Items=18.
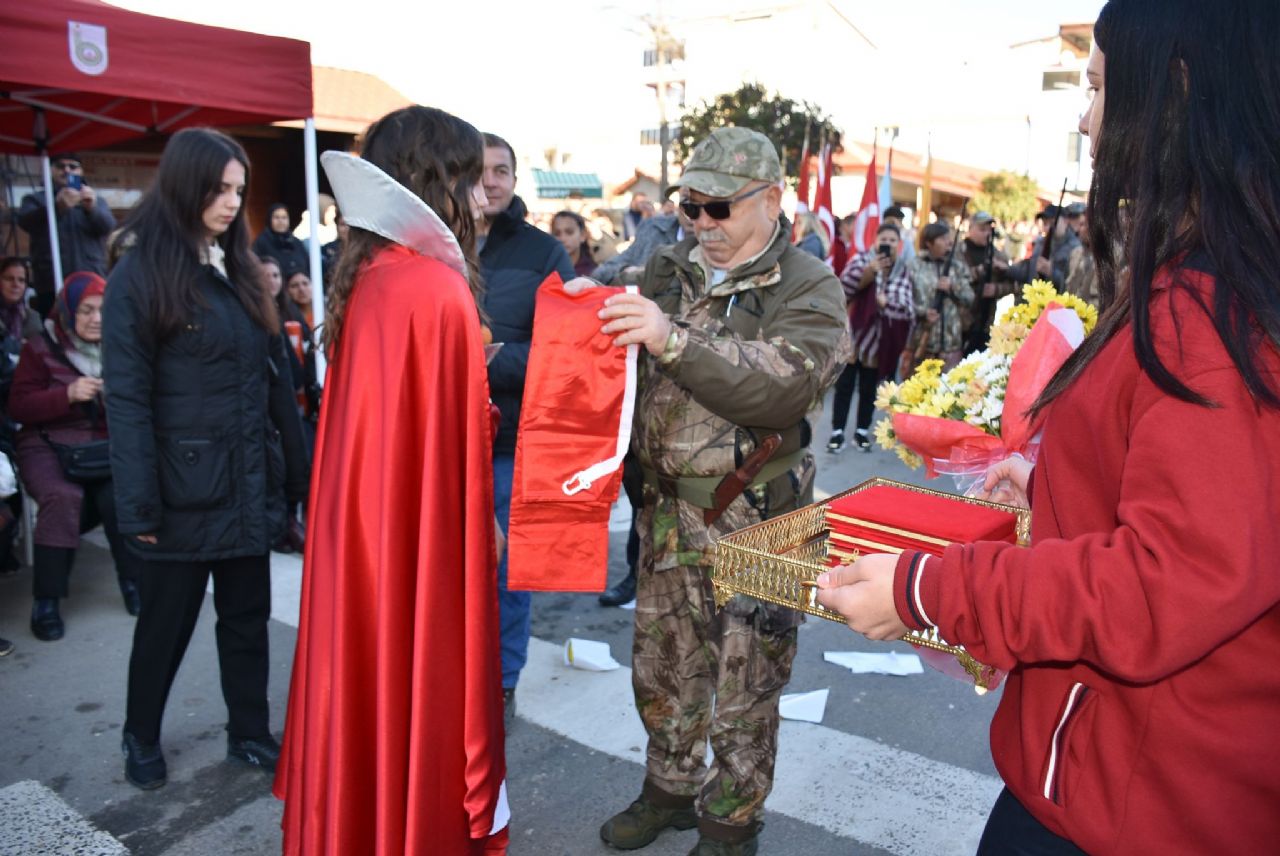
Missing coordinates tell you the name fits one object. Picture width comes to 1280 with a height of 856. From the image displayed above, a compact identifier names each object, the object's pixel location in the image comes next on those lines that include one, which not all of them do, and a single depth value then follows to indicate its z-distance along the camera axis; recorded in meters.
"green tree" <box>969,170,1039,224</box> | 33.28
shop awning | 35.81
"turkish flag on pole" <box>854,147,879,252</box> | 11.33
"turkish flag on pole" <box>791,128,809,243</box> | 12.08
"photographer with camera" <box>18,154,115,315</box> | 8.49
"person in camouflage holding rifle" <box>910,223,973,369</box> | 9.77
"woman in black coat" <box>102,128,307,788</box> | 3.07
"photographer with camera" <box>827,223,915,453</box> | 9.27
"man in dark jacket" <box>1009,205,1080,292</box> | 10.02
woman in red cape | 2.16
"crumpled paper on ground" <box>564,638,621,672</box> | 4.39
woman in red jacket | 1.10
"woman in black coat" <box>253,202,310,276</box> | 9.40
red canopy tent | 4.83
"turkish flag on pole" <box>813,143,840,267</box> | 11.67
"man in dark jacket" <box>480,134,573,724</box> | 3.63
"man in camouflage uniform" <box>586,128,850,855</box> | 2.67
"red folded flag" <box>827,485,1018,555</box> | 1.63
